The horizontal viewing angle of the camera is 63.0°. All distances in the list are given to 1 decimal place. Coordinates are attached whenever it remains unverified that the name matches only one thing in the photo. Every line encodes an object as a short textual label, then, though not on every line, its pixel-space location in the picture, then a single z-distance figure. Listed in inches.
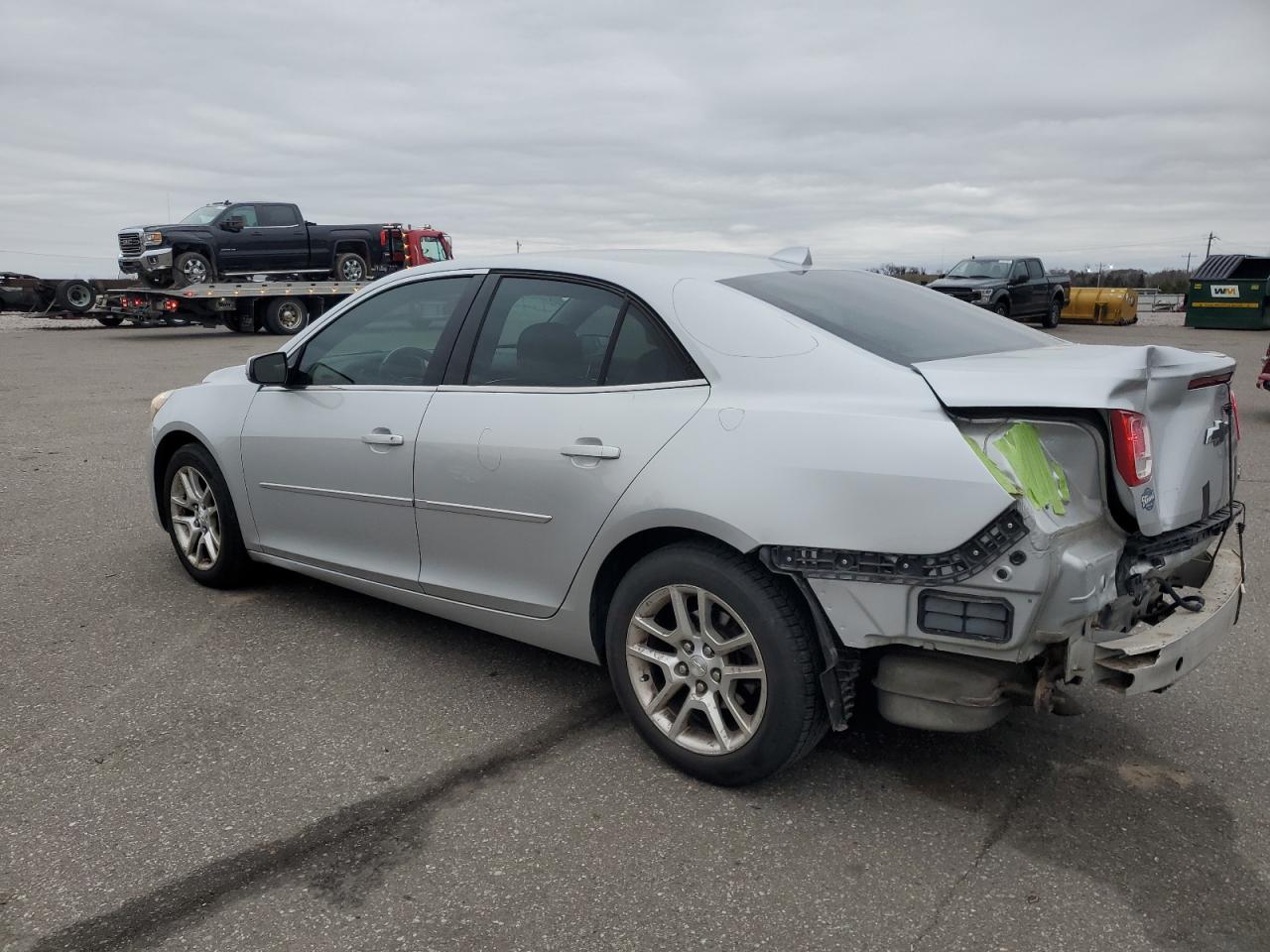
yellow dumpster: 1142.3
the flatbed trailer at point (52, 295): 1071.6
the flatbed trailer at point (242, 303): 852.0
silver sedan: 103.9
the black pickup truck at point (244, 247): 871.7
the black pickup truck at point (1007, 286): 931.5
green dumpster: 995.3
